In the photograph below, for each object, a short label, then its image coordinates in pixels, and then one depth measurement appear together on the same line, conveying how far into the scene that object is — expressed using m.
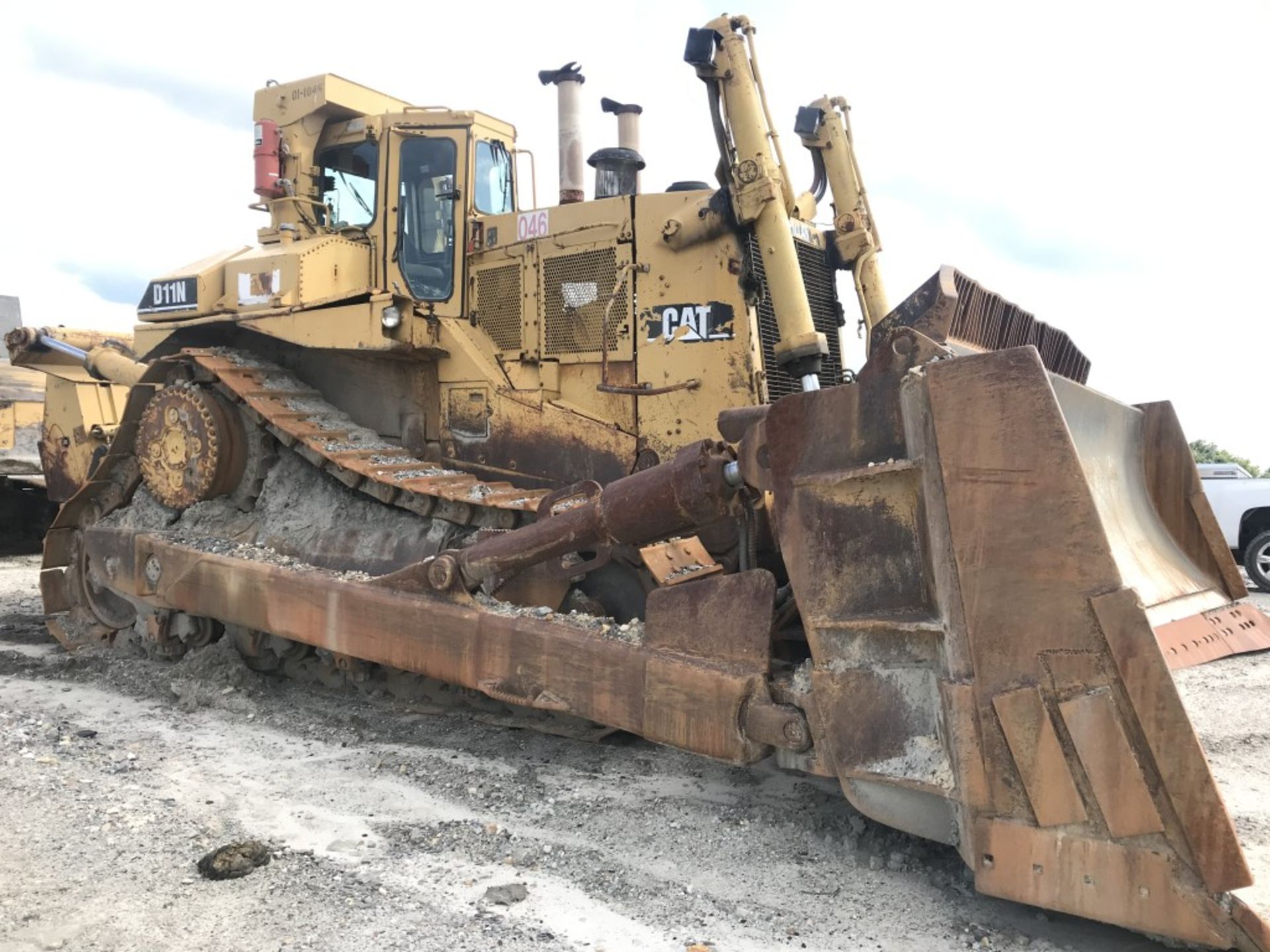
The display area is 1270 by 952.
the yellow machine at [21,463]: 11.59
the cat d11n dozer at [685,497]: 2.77
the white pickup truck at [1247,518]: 11.31
